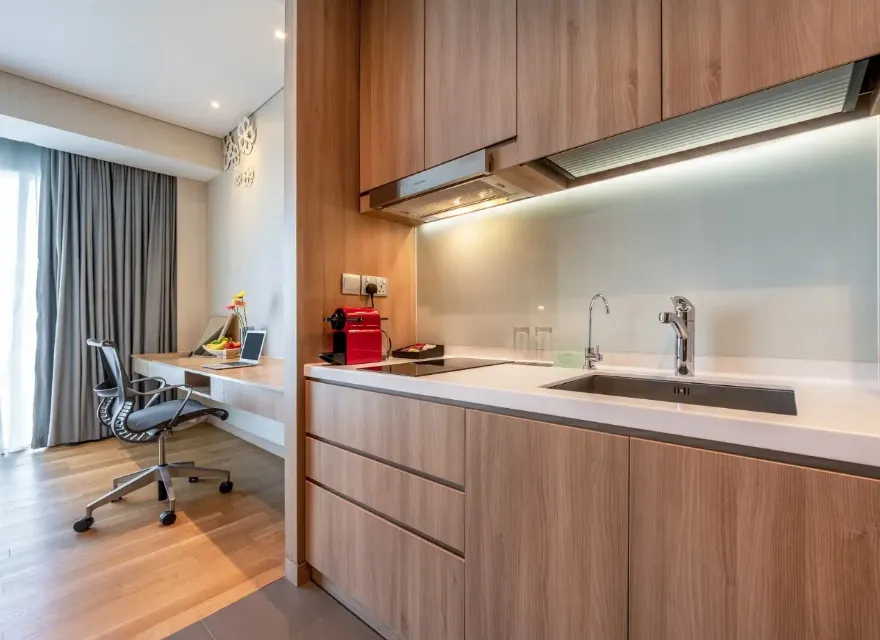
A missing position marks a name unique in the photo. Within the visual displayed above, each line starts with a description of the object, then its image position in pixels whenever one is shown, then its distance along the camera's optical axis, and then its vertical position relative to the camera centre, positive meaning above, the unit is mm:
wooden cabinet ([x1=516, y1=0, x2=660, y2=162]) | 1021 +708
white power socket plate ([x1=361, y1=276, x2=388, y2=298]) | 1795 +178
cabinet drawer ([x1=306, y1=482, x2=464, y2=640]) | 1098 -796
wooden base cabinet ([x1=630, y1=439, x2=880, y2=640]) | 599 -389
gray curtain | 3254 +389
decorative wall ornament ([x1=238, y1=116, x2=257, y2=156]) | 3305 +1593
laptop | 2811 -204
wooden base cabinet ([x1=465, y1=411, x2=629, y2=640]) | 813 -484
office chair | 2158 -565
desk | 1776 -343
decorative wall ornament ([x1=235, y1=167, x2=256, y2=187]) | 3344 +1264
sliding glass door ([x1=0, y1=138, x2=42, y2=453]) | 3121 +280
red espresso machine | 1588 -64
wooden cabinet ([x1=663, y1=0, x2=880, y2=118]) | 788 +611
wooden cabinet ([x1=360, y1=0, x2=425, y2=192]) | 1540 +965
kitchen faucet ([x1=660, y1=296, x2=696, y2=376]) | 1206 -38
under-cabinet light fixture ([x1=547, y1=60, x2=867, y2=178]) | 892 +539
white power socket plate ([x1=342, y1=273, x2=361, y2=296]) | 1713 +164
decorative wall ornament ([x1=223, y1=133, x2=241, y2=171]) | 3578 +1561
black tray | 1847 -158
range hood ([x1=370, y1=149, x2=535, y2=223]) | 1372 +515
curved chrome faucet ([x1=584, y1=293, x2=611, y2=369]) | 1423 -132
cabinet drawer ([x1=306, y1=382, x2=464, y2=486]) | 1083 -339
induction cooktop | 1357 -176
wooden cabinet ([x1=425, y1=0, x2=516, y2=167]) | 1286 +861
